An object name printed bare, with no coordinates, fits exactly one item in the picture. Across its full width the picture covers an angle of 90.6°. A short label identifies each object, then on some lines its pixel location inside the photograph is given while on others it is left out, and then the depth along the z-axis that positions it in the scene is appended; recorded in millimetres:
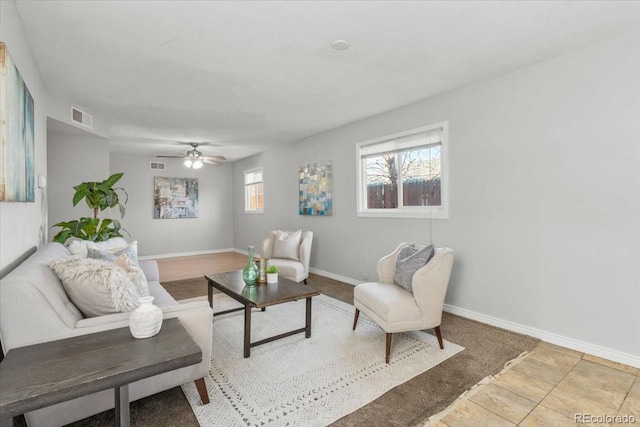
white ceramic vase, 1511
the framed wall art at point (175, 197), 7605
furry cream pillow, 1719
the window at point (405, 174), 3684
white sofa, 1427
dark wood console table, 1075
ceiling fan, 5516
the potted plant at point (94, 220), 3576
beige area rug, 1878
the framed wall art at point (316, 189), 5231
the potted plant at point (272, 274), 3141
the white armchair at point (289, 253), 4352
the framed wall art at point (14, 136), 1616
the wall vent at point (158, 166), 7512
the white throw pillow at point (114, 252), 2543
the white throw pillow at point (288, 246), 4820
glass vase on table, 2955
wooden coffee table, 2553
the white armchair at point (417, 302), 2516
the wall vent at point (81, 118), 3922
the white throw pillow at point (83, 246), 2575
